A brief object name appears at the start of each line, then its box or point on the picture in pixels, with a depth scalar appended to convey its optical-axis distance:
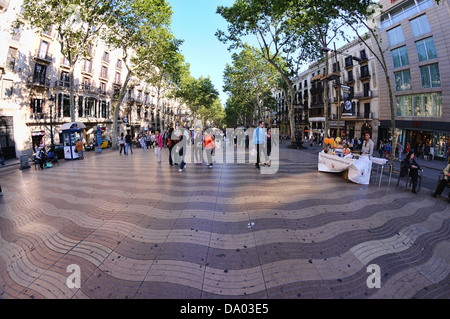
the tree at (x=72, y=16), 14.78
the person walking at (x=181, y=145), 9.61
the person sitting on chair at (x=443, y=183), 6.49
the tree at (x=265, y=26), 17.34
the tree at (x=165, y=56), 22.08
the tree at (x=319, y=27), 13.06
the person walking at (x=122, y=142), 18.81
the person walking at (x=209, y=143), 9.94
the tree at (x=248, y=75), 31.62
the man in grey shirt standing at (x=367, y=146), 7.88
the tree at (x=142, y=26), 17.59
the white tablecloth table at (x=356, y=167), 7.48
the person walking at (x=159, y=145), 11.91
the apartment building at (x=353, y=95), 28.58
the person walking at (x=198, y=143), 10.67
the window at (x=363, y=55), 29.20
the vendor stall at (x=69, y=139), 16.02
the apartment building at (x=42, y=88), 20.12
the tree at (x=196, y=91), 44.94
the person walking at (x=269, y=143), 10.25
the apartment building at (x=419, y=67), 19.06
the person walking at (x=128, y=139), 18.41
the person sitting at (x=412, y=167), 7.02
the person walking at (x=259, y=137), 9.12
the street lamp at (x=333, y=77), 11.49
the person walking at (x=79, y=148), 16.34
